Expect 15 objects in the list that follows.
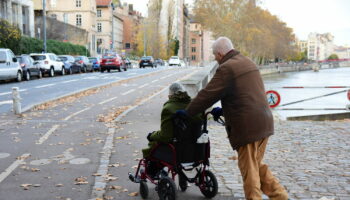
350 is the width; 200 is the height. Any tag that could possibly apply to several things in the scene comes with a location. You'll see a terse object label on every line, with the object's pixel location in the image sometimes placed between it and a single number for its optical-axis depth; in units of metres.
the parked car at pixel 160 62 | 84.35
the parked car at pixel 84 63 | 44.36
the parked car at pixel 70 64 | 40.73
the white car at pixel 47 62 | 35.82
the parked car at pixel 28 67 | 30.88
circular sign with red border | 16.77
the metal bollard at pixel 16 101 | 13.70
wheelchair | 4.91
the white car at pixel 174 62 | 73.75
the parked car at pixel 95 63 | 49.44
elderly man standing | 4.49
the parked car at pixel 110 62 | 42.28
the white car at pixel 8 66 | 27.50
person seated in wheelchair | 4.94
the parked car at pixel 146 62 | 59.97
